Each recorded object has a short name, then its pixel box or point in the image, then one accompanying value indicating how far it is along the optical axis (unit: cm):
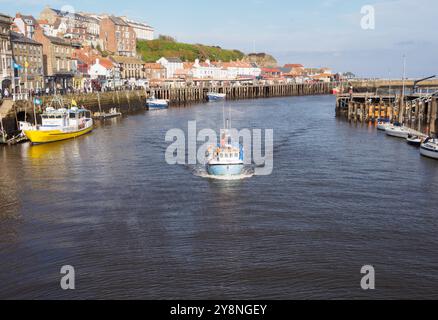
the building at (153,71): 15386
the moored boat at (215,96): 13481
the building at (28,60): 7812
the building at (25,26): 9444
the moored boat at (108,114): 8144
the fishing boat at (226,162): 3650
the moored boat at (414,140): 5188
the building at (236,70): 18774
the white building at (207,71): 17125
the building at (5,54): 6975
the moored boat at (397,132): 5703
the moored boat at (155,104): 10471
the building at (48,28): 12662
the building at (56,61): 9406
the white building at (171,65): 16275
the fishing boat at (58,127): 5250
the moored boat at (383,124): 6311
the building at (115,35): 15638
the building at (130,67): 13300
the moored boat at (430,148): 4394
